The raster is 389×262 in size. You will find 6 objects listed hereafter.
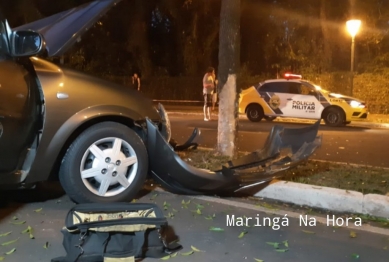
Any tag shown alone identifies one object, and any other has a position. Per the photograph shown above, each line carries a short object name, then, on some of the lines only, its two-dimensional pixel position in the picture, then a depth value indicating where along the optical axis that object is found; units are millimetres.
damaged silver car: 4883
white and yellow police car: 16734
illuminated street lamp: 18453
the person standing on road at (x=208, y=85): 17391
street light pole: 18403
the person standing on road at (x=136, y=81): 23808
